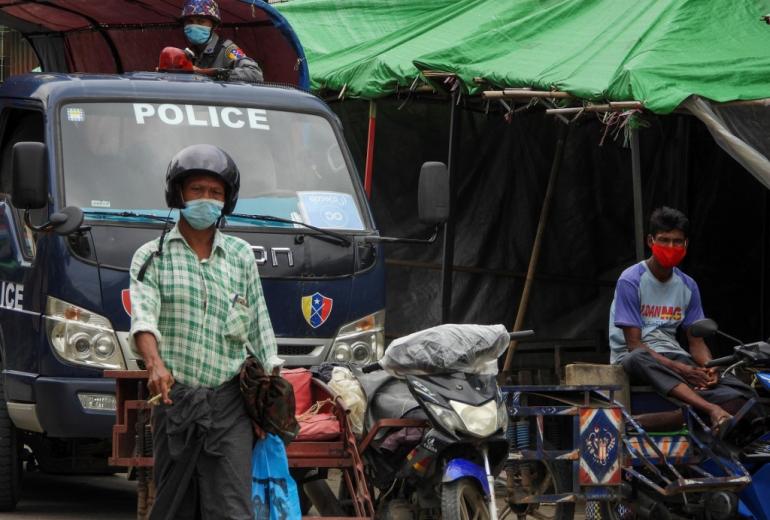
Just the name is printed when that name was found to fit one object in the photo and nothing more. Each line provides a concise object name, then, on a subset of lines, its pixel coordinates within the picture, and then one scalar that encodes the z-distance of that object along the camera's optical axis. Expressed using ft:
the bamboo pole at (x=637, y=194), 65.60
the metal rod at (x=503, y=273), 87.45
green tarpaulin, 64.50
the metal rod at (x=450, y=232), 79.37
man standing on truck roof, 63.36
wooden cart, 41.88
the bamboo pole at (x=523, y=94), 67.49
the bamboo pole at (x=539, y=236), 81.18
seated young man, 50.52
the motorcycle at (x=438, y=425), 42.06
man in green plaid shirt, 33.84
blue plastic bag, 35.31
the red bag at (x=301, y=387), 45.09
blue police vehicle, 51.16
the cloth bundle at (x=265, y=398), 34.24
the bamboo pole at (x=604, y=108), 63.31
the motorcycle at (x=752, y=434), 48.65
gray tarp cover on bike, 43.08
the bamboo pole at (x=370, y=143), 76.70
